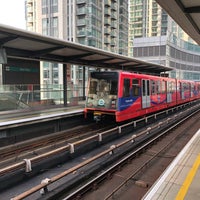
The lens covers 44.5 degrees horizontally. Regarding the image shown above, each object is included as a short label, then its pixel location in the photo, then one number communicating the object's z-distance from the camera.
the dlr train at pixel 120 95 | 12.27
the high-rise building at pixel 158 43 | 68.06
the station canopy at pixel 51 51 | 10.15
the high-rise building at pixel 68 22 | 55.38
